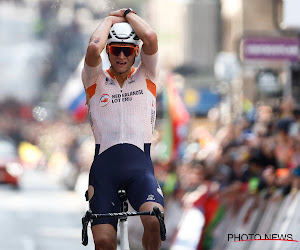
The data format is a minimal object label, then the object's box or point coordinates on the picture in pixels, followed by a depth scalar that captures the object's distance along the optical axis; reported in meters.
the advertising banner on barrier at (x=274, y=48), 33.12
